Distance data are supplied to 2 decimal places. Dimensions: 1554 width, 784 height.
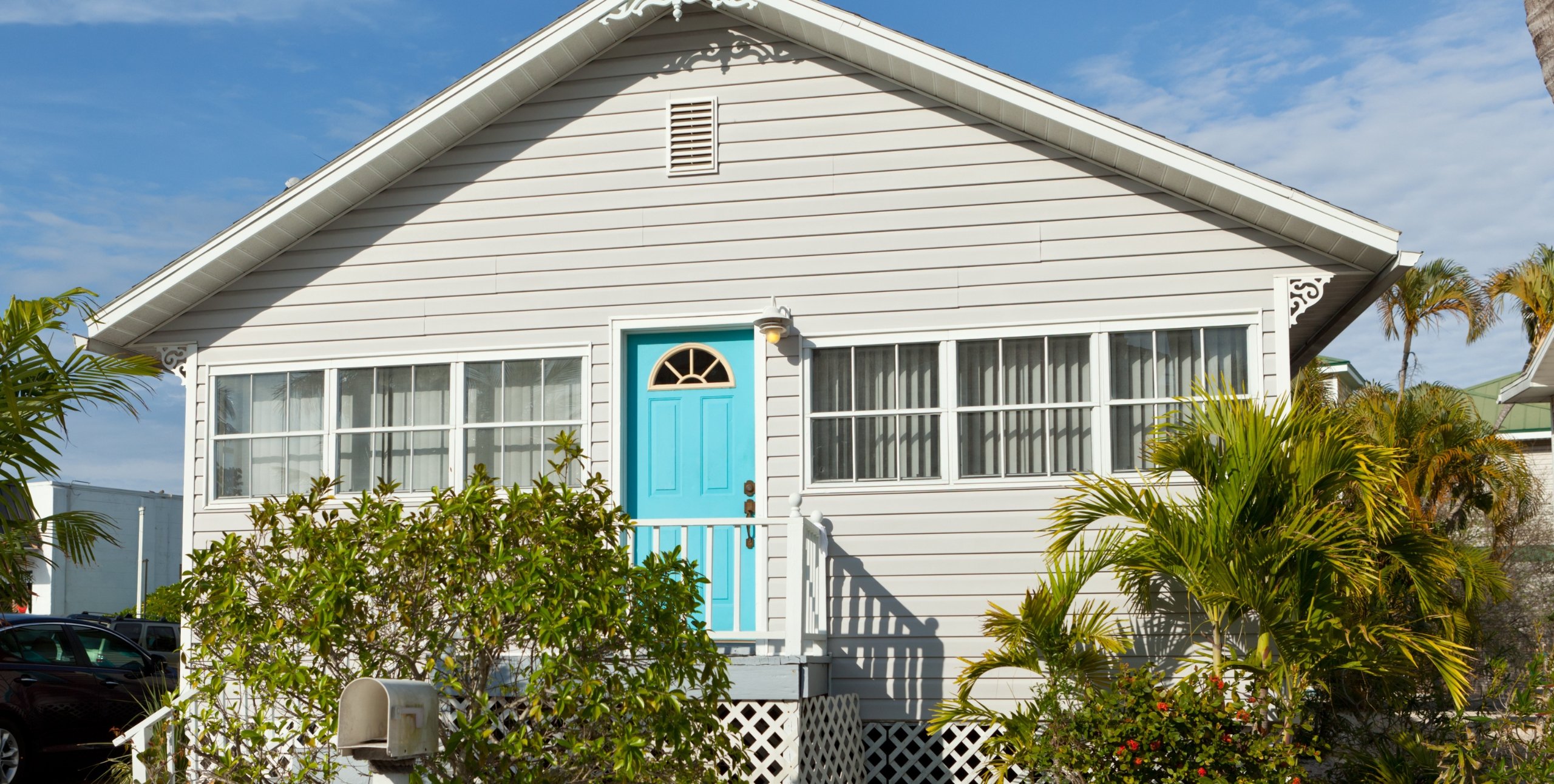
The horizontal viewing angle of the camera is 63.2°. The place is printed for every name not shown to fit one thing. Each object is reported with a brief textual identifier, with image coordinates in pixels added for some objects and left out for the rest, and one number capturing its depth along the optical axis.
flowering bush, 6.66
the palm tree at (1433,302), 23.91
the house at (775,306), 8.33
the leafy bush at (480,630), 5.39
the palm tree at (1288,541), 7.02
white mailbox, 4.58
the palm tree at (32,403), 7.80
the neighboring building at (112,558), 35.56
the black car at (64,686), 10.04
